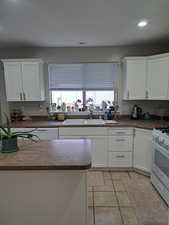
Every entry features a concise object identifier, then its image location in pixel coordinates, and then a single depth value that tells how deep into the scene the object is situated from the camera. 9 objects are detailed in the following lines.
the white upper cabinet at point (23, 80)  3.15
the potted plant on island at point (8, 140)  1.49
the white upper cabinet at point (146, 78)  2.90
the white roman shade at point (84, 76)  3.52
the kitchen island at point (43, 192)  1.31
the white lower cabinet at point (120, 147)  2.93
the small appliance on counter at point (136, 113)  3.38
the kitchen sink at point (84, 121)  3.10
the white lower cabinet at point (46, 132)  2.96
